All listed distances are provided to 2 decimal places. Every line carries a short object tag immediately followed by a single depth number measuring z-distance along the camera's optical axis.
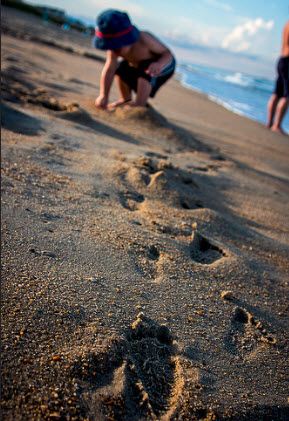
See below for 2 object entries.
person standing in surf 5.70
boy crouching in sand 3.55
